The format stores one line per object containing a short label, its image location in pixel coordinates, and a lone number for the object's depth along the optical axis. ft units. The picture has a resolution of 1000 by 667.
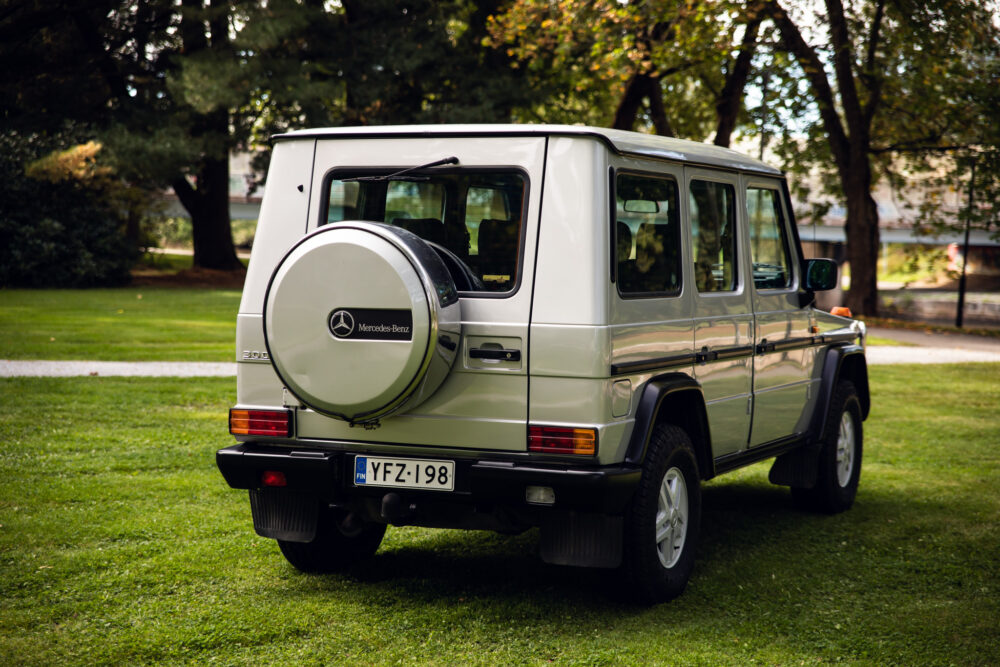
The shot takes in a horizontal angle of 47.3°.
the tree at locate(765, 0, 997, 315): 73.92
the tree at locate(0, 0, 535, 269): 92.84
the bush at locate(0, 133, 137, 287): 98.02
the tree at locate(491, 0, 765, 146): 66.28
